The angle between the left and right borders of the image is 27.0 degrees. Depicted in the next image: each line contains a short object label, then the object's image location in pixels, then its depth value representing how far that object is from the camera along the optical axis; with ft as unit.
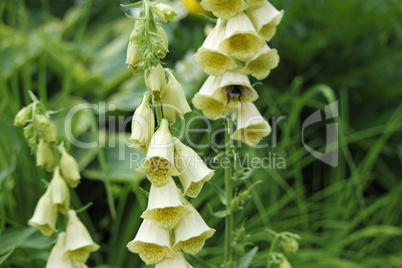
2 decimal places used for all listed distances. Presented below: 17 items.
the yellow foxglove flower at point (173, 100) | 2.17
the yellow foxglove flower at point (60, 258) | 2.44
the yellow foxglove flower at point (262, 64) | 2.42
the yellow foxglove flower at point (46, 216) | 2.48
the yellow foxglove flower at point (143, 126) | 2.14
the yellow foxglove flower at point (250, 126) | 2.46
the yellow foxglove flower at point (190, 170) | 2.18
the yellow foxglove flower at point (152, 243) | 2.14
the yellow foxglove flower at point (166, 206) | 2.12
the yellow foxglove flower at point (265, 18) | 2.41
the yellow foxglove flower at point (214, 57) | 2.38
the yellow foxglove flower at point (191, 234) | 2.15
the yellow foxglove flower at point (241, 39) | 2.36
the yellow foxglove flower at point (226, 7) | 2.34
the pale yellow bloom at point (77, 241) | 2.45
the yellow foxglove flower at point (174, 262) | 2.15
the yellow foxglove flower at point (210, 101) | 2.45
